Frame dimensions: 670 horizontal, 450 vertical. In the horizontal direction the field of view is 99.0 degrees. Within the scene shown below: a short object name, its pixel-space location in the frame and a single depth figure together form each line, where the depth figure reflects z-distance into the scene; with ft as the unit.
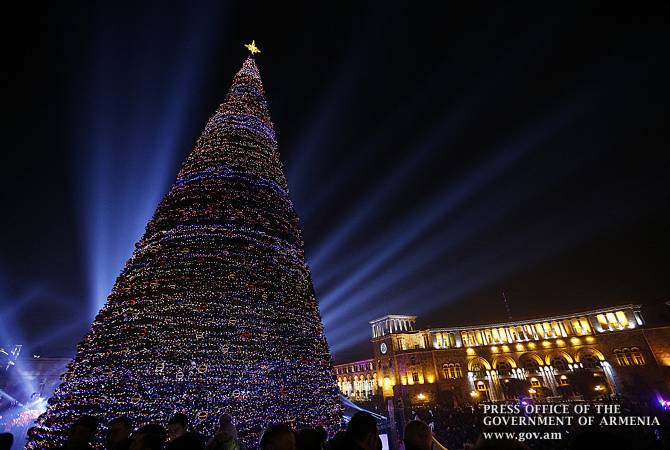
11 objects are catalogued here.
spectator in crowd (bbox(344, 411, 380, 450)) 8.33
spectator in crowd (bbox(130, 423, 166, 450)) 10.14
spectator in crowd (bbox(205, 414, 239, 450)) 10.02
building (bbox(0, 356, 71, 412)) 121.08
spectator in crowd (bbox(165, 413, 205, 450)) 7.83
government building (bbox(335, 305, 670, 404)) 115.55
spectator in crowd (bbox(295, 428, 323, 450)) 8.76
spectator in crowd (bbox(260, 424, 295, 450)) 8.08
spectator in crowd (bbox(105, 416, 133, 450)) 13.08
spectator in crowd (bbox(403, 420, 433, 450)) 9.07
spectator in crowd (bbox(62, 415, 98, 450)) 11.72
